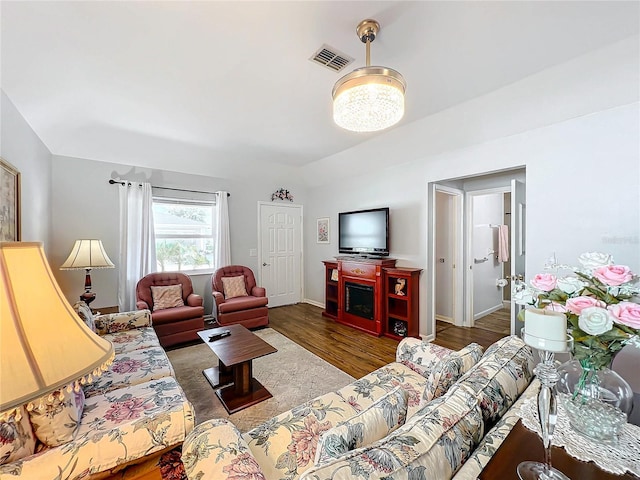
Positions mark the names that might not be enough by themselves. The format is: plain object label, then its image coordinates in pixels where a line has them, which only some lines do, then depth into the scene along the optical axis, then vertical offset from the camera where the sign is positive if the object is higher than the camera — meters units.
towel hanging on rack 4.86 -0.14
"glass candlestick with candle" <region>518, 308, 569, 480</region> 0.74 -0.39
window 4.27 +0.07
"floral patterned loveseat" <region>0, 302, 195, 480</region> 1.01 -0.88
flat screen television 4.01 +0.08
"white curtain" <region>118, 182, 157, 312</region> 3.83 -0.04
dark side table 0.81 -0.73
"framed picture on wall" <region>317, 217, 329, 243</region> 5.31 +0.14
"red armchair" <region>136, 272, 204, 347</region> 3.28 -0.95
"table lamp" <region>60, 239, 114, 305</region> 3.07 -0.25
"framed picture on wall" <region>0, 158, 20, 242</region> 1.97 +0.28
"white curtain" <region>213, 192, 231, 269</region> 4.59 +0.06
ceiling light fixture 1.50 +0.83
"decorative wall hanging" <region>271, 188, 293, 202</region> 5.35 +0.86
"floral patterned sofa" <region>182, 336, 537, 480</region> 0.76 -0.70
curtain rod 3.82 +0.78
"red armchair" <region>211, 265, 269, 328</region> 3.80 -0.95
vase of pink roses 0.82 -0.30
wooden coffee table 2.23 -1.24
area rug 2.14 -1.39
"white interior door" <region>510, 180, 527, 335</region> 2.81 +0.01
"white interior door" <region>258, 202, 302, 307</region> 5.25 -0.29
